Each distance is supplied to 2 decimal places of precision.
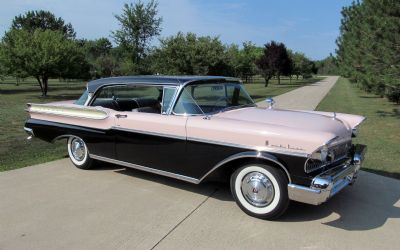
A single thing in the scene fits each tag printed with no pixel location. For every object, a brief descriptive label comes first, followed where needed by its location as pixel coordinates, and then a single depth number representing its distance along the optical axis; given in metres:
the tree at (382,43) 12.20
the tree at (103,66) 50.46
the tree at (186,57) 21.09
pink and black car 4.05
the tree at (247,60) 51.54
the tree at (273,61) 46.59
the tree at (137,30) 25.67
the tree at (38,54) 23.45
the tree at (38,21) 71.31
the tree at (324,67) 140.41
